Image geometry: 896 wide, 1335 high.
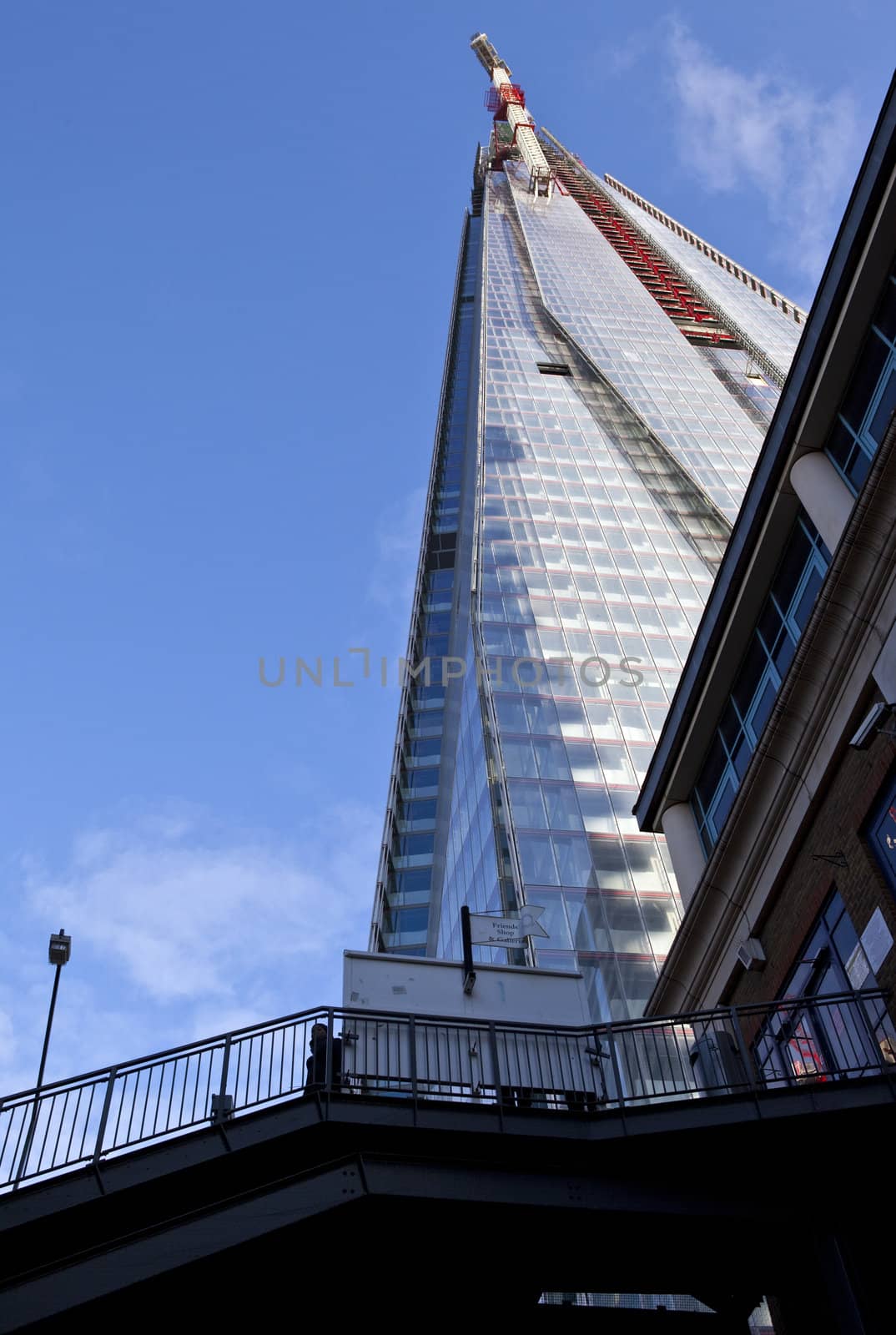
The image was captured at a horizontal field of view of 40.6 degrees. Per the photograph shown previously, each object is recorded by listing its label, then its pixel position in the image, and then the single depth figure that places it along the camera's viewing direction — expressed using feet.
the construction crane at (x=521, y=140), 534.37
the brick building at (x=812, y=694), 47.75
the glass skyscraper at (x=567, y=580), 137.69
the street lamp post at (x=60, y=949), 76.02
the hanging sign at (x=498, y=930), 54.34
